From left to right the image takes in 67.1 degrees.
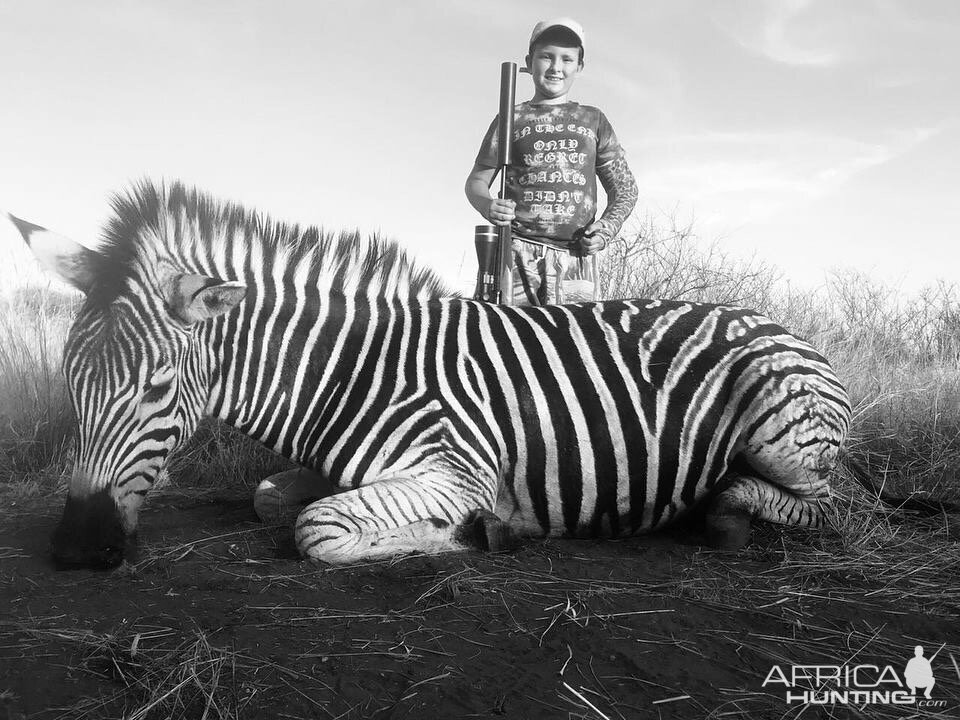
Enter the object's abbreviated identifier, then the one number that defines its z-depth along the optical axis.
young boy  4.94
